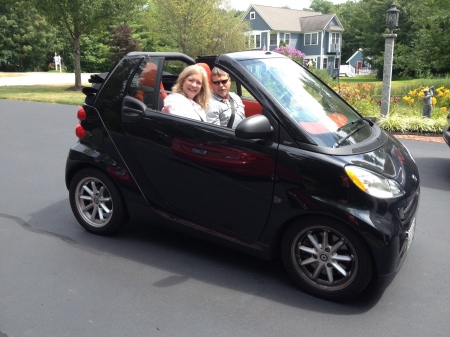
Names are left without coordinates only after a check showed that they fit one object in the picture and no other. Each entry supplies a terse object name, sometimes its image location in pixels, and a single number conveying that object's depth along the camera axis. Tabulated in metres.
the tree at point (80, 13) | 22.89
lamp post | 11.57
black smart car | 3.18
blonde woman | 3.96
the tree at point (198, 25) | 29.28
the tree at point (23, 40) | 51.81
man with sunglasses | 4.08
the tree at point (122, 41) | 41.44
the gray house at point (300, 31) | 58.47
